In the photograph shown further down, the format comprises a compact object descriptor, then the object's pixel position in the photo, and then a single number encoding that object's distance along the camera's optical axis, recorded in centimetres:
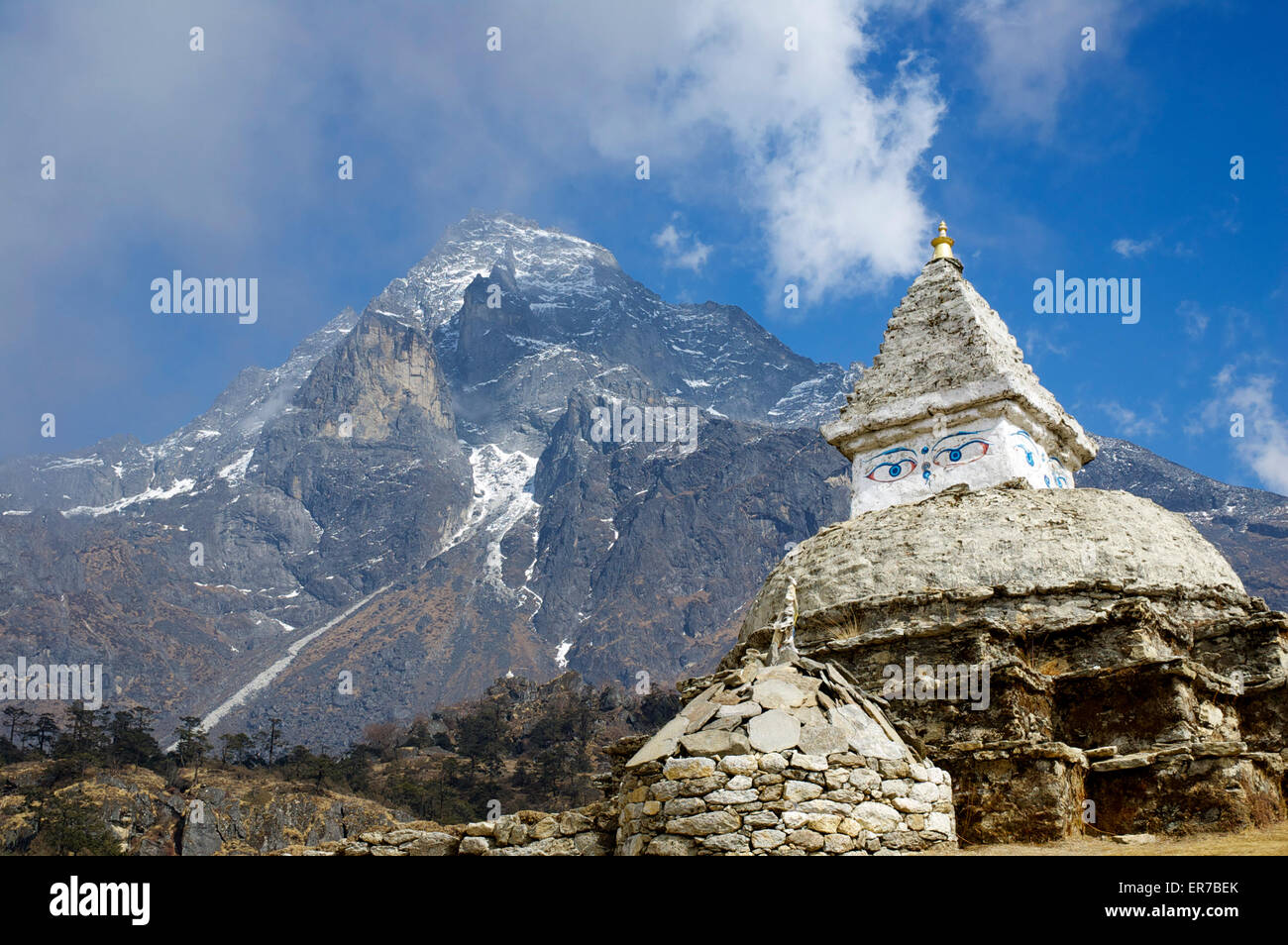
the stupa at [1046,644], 1062
